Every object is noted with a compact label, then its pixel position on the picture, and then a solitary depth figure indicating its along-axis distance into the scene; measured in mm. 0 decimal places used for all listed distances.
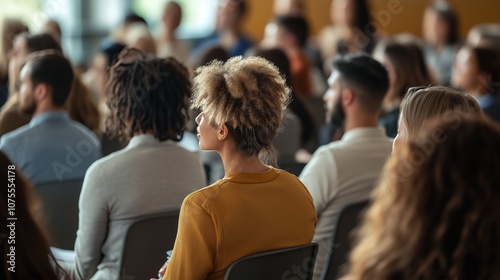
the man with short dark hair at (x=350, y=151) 4233
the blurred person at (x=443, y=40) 10997
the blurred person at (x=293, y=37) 9113
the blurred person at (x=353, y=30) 9886
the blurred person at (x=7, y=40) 6967
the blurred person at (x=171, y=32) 10556
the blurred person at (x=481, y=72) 7384
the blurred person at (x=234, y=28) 10556
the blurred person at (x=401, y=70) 6375
